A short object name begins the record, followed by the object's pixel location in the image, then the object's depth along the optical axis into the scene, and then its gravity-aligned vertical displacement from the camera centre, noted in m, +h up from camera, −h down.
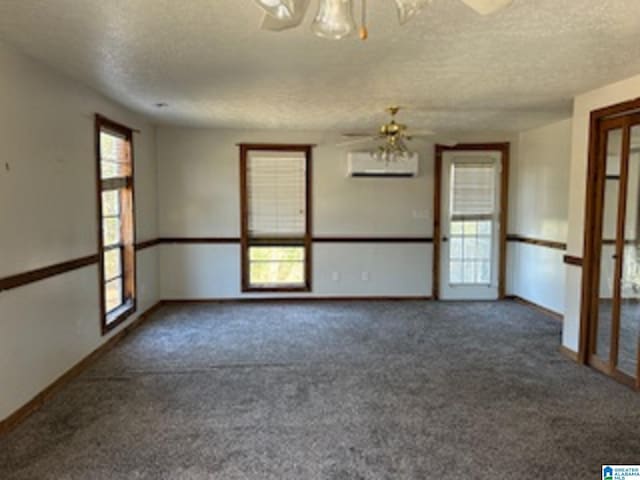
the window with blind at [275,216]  6.01 -0.12
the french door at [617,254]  3.37 -0.35
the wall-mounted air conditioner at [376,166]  5.97 +0.56
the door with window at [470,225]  6.20 -0.23
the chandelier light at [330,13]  1.49 +0.66
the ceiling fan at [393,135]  4.28 +0.71
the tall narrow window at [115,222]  4.11 -0.16
